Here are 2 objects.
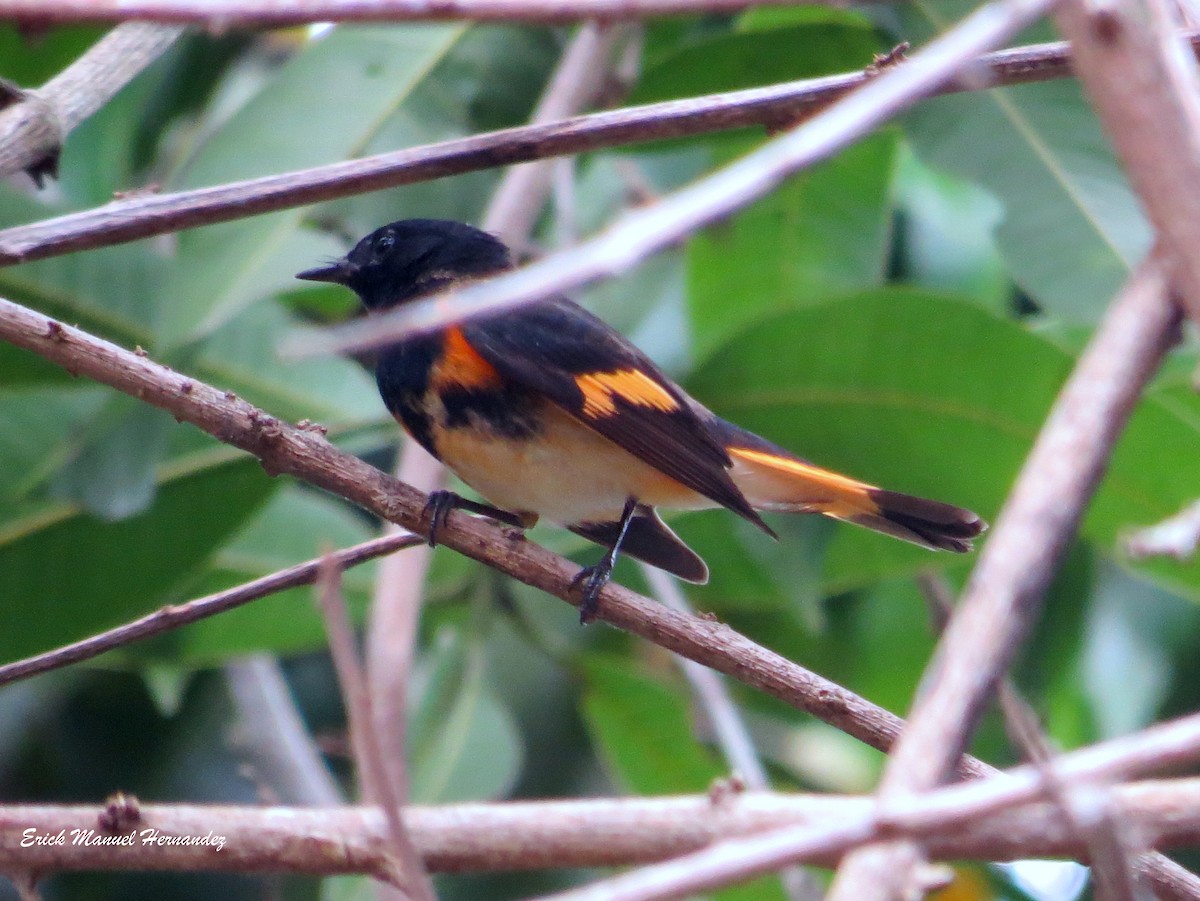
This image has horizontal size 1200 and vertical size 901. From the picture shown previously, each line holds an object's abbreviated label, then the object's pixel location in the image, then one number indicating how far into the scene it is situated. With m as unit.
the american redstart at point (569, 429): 6.04
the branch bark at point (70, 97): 4.16
